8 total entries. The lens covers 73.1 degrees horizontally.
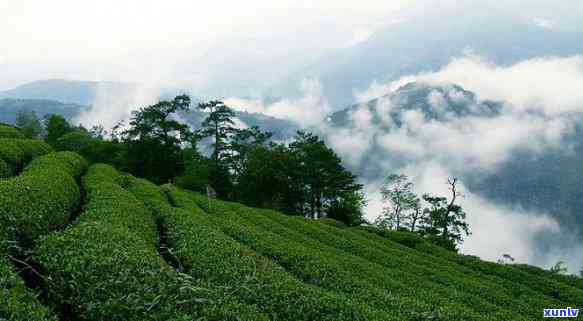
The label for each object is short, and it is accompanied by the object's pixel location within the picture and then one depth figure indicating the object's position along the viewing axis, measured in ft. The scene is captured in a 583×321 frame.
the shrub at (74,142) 190.70
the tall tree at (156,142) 190.49
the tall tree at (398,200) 233.96
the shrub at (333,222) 153.24
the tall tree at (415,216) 227.34
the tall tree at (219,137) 203.62
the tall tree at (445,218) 206.59
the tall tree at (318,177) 199.31
